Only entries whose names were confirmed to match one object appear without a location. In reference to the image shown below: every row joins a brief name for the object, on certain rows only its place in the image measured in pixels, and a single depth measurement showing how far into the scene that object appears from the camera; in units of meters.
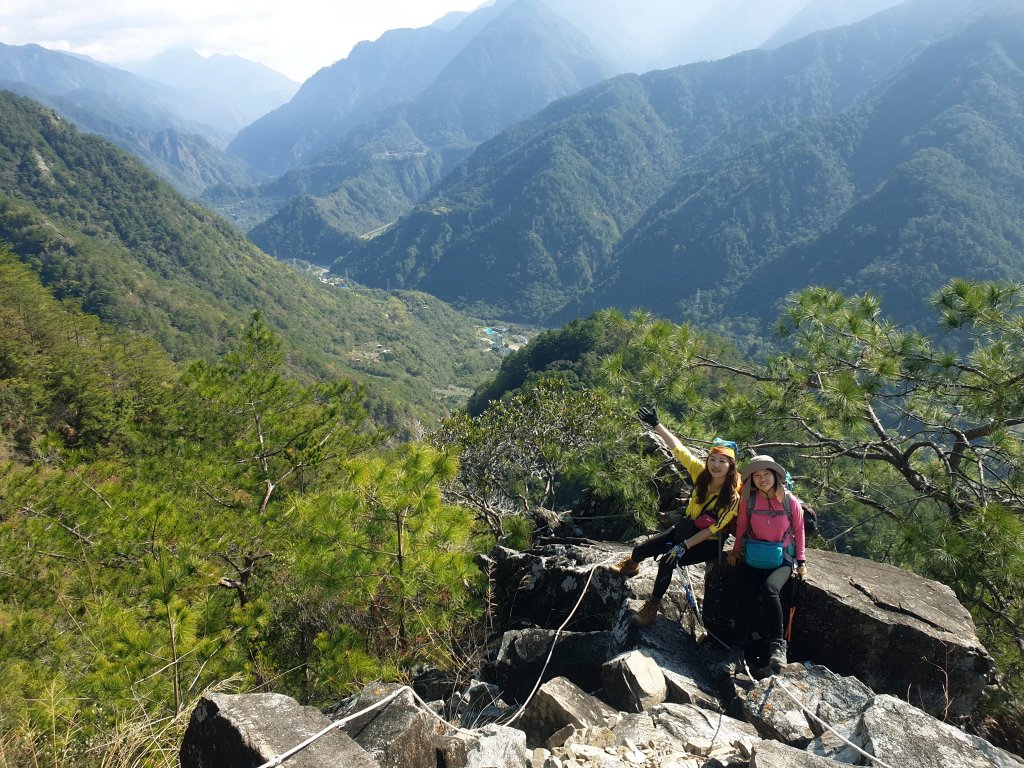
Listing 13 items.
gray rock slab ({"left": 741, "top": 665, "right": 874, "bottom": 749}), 3.36
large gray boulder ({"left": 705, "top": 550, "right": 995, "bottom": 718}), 3.78
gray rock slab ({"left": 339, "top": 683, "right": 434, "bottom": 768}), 2.85
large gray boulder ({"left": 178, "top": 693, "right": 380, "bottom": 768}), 2.57
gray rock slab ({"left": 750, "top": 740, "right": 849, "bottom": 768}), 2.65
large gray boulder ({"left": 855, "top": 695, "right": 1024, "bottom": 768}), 2.89
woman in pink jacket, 3.93
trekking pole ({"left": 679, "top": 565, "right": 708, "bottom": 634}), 4.43
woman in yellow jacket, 4.22
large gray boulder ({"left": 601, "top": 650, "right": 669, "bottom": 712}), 3.56
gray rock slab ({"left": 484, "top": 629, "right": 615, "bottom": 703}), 4.17
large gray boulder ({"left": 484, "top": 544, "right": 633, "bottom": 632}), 4.86
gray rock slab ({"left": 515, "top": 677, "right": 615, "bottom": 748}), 3.25
